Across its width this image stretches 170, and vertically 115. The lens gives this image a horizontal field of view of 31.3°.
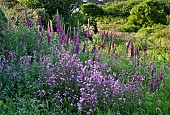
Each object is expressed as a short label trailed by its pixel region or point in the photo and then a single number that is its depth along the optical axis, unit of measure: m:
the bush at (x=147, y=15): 21.97
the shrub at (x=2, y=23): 4.41
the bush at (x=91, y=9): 26.83
